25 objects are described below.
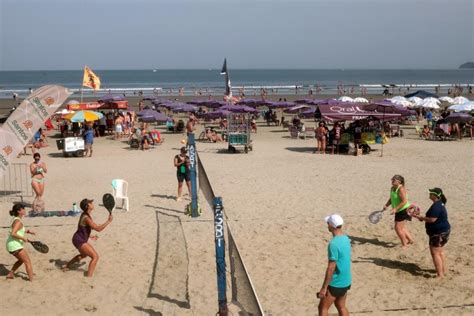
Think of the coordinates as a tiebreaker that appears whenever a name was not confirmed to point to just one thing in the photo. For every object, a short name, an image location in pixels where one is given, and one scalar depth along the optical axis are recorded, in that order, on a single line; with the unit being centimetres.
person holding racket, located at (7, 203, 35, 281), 716
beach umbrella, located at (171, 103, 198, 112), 2992
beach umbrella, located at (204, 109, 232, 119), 2530
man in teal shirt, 526
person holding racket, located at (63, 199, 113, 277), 737
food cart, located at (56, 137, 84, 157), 1816
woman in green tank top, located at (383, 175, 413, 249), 838
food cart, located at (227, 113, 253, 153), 1864
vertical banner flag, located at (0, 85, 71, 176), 1092
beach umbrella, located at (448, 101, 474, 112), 2511
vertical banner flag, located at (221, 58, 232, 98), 2567
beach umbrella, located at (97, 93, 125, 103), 2869
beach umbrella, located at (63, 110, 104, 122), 2148
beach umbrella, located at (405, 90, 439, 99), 3262
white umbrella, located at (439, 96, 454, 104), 3328
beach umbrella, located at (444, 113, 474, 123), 2151
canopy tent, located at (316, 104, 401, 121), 1889
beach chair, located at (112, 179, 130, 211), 1123
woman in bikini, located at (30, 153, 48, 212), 1067
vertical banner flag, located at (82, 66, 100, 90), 2362
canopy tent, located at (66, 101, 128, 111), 2464
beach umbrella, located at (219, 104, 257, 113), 2634
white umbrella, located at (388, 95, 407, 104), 3155
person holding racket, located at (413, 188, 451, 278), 721
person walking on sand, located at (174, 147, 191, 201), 1157
